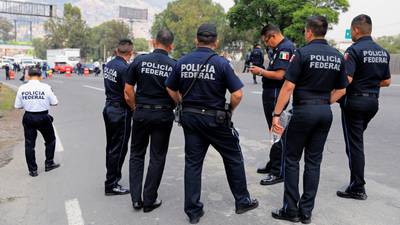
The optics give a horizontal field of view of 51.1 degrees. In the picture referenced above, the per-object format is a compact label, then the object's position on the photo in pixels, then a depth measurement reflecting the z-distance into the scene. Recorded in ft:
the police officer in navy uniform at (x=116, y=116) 16.99
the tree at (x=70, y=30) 310.04
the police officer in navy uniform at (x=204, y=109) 13.75
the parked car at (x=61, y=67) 183.21
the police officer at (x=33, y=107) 20.52
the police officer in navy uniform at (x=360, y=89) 15.74
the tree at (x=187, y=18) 256.52
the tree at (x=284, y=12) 137.08
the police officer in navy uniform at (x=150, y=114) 14.96
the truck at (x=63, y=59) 189.16
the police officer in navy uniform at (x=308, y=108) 13.65
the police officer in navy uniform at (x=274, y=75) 17.61
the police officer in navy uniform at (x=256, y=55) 53.93
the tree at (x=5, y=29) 521.65
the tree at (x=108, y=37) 313.73
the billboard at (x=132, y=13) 329.72
